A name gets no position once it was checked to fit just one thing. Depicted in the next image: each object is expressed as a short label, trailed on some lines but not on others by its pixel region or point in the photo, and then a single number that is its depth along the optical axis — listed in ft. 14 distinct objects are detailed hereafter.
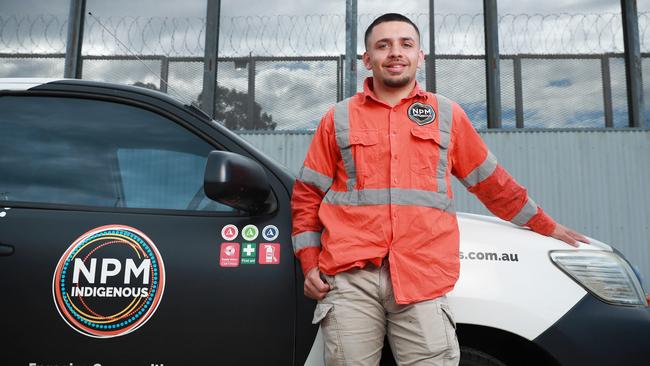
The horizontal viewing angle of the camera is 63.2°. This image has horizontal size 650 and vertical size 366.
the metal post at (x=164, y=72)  27.76
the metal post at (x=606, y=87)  27.68
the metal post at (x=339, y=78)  27.09
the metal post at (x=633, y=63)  27.17
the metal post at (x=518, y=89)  27.45
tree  27.78
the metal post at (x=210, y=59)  27.63
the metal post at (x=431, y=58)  27.27
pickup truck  5.82
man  5.46
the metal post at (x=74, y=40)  28.12
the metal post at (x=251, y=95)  27.84
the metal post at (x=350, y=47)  26.05
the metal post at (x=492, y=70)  27.12
